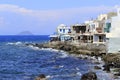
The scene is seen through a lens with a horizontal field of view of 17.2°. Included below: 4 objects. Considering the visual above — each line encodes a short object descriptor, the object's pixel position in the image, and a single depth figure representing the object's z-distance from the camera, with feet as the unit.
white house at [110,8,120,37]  193.65
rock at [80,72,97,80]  96.37
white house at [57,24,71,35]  343.18
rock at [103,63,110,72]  140.46
